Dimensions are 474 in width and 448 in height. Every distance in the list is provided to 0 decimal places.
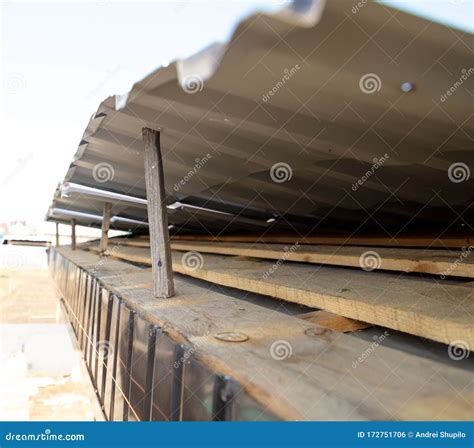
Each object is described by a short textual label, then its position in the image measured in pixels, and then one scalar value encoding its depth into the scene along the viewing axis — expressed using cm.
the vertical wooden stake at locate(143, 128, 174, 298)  304
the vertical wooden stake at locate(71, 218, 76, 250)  1285
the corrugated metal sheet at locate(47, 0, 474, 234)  160
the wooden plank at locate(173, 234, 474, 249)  325
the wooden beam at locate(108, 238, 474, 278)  252
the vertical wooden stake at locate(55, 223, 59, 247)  1745
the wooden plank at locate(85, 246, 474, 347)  172
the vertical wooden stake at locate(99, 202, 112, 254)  729
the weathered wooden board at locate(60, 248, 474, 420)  123
